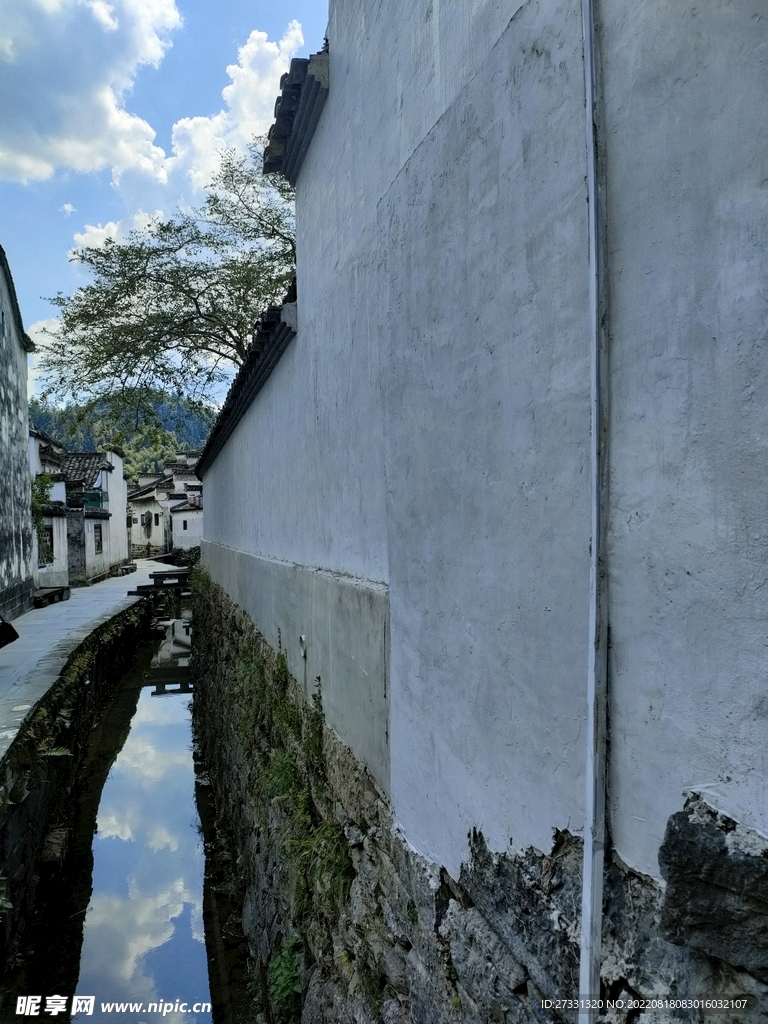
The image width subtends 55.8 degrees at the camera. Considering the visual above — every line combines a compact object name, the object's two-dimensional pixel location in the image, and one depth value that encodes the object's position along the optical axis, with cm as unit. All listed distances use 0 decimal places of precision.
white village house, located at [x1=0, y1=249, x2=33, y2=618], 1476
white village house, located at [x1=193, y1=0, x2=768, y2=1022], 127
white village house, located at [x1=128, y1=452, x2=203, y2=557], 4378
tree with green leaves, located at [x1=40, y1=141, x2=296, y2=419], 1381
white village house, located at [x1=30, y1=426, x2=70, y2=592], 2044
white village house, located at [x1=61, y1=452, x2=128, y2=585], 2475
